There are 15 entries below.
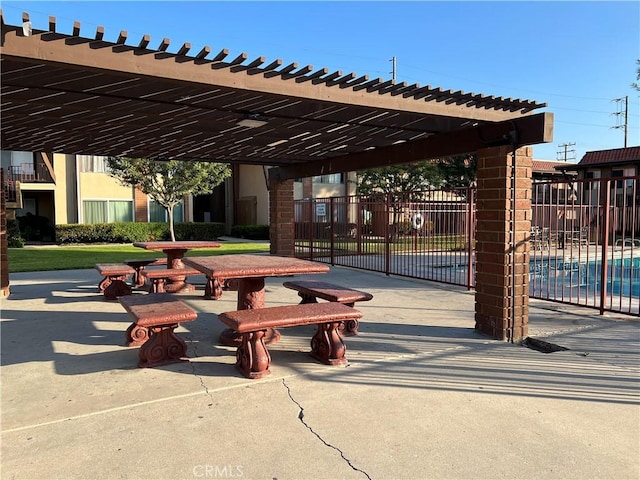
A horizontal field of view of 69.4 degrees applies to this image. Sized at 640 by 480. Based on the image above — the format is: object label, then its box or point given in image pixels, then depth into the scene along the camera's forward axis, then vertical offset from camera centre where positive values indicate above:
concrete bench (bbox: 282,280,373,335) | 5.45 -0.94
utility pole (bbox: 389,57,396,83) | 37.91 +12.37
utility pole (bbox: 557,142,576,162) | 61.44 +8.71
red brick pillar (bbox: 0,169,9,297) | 8.02 -0.60
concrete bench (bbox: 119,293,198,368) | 4.21 -1.00
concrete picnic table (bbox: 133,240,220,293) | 8.34 -0.67
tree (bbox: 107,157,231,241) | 20.31 +1.90
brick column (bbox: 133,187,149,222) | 25.30 +0.68
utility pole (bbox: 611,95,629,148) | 54.88 +11.52
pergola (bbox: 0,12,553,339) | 3.58 +1.23
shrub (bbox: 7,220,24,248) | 19.92 -0.73
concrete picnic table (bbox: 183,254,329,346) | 4.55 -0.53
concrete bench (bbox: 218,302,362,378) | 4.02 -0.97
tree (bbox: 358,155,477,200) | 20.91 +1.94
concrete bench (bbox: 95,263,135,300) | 7.62 -1.06
